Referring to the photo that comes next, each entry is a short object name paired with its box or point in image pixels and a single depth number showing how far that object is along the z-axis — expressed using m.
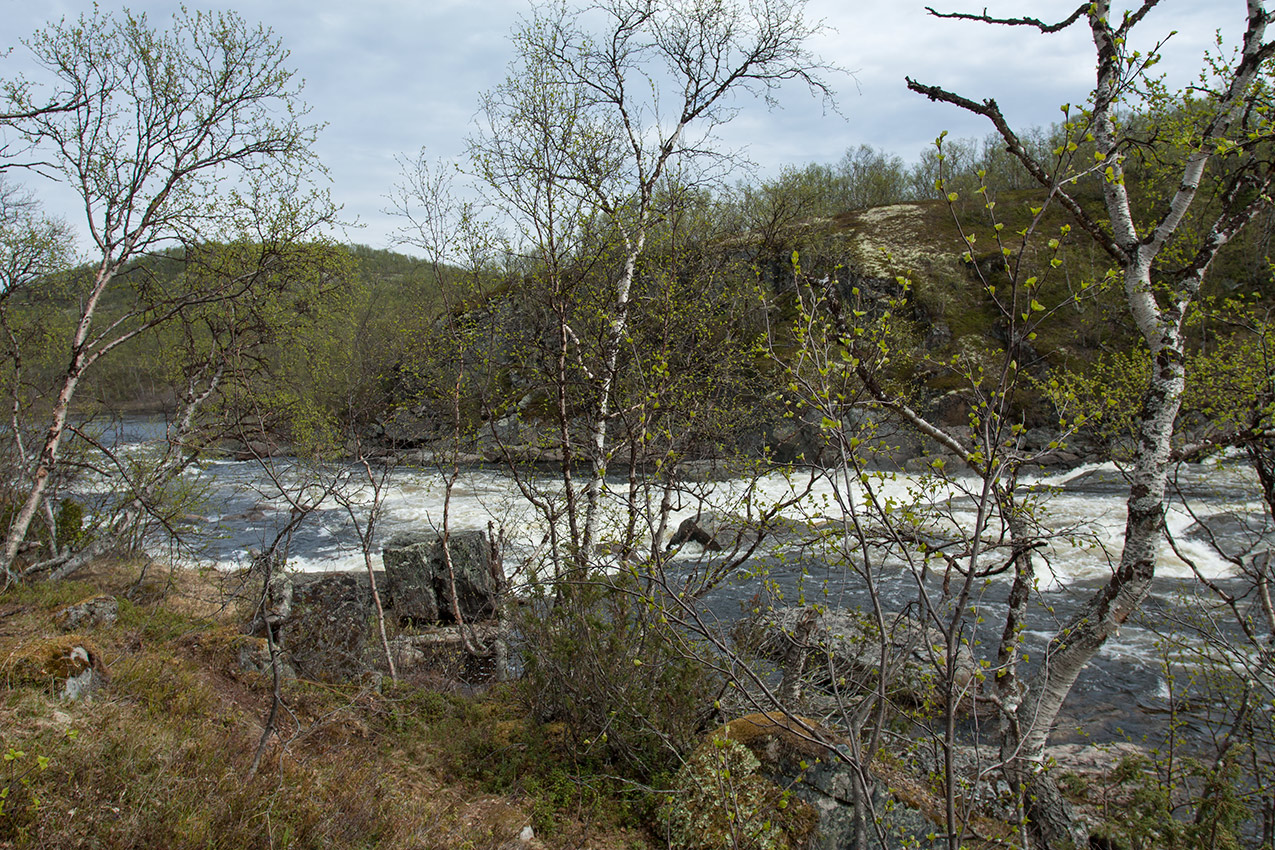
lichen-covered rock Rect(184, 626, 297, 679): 7.43
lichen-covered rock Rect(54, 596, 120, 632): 7.62
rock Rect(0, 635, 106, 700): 4.98
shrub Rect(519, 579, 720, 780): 5.89
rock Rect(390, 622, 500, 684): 9.70
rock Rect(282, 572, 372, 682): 8.06
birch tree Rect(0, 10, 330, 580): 8.36
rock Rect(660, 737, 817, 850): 4.57
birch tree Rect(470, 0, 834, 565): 7.65
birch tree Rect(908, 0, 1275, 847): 4.94
